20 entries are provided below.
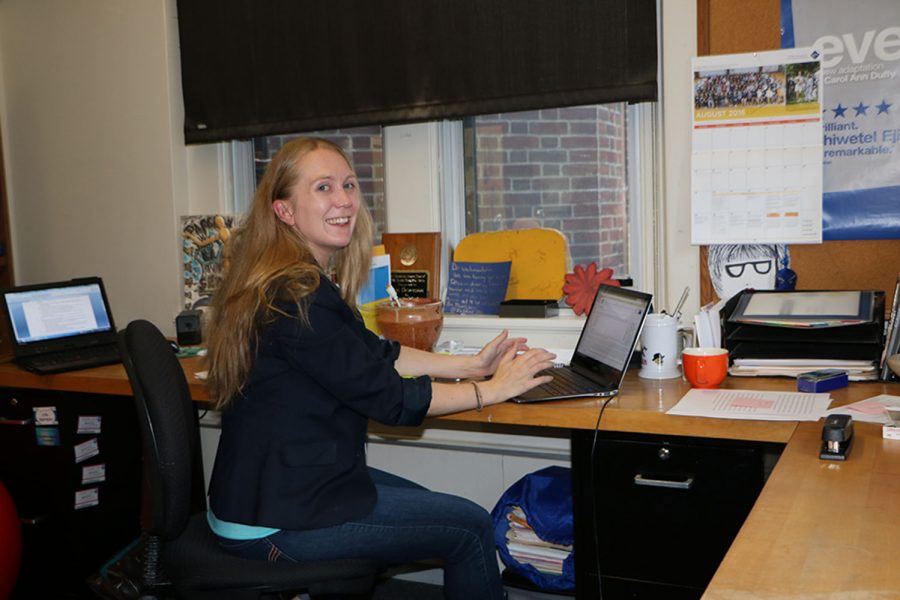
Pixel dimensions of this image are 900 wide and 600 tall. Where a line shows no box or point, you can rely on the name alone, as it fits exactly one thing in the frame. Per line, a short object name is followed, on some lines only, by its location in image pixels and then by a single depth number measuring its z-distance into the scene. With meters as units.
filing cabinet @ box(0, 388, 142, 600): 2.79
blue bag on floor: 2.36
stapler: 1.52
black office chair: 1.66
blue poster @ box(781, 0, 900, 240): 2.27
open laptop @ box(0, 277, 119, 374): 2.80
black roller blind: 2.54
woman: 1.72
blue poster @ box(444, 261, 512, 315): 2.83
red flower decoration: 2.66
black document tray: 2.11
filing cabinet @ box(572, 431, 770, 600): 1.87
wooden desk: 1.05
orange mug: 2.09
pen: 2.29
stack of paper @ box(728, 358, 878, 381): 2.08
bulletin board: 2.33
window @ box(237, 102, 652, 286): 2.80
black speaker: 2.91
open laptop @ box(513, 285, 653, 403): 2.06
